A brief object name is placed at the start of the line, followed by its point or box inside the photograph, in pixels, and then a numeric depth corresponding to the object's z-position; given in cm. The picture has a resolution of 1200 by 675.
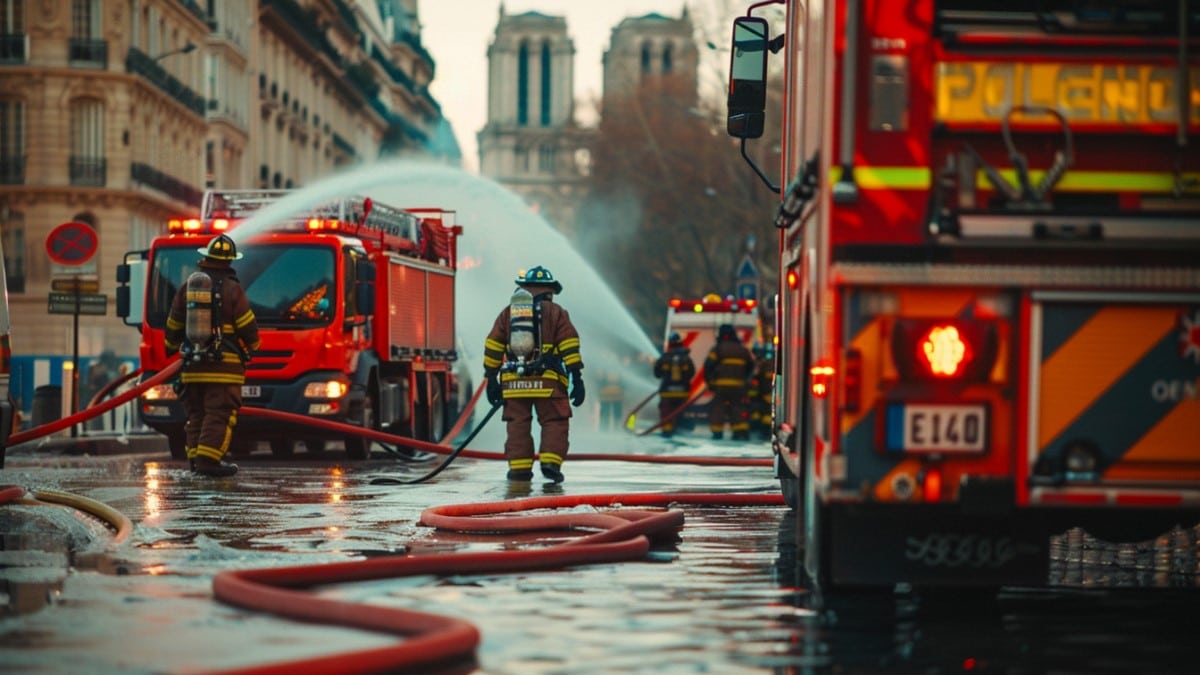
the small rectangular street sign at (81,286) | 2812
